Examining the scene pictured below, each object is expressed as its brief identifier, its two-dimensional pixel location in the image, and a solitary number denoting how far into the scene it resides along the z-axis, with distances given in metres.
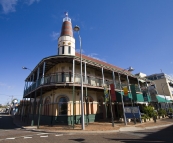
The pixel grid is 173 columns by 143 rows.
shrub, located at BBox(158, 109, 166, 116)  19.43
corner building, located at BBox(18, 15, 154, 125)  13.82
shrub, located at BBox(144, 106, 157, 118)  15.98
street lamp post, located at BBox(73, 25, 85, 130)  11.29
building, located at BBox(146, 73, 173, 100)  36.94
